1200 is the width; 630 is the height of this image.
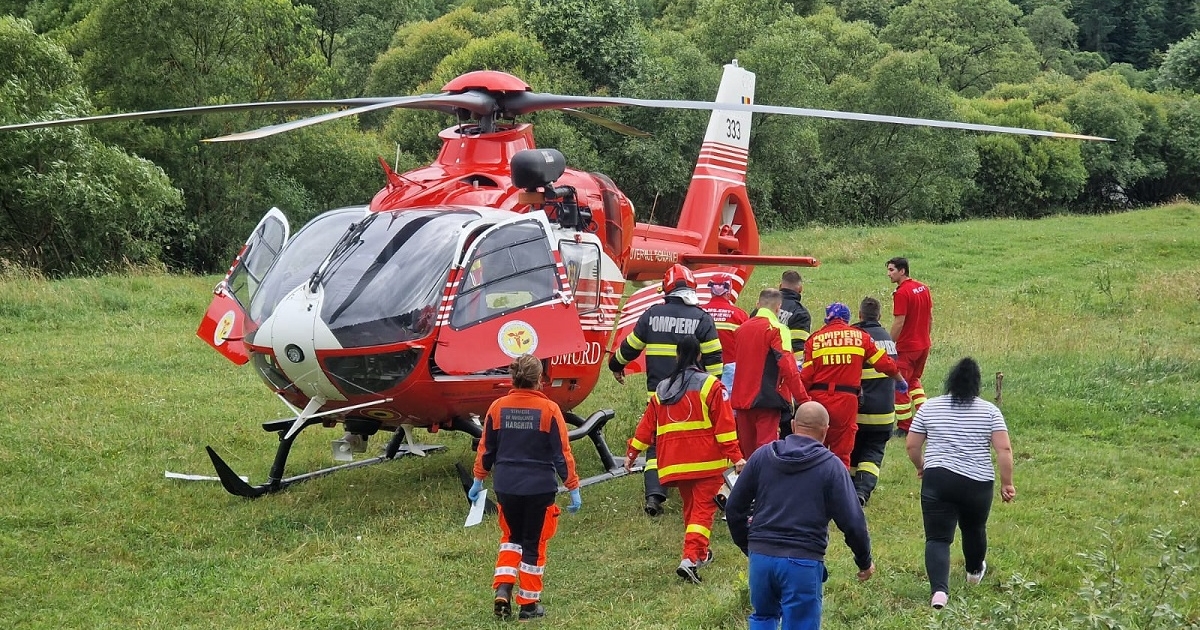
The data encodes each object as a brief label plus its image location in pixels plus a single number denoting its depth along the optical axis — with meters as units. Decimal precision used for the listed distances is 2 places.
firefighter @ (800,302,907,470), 8.69
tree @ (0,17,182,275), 21.86
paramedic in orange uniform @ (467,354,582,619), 6.80
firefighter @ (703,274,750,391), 9.96
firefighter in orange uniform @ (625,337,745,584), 7.58
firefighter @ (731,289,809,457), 8.70
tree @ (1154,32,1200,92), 55.28
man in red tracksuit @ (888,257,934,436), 10.84
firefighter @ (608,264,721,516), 8.66
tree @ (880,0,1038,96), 58.19
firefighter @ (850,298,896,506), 9.12
